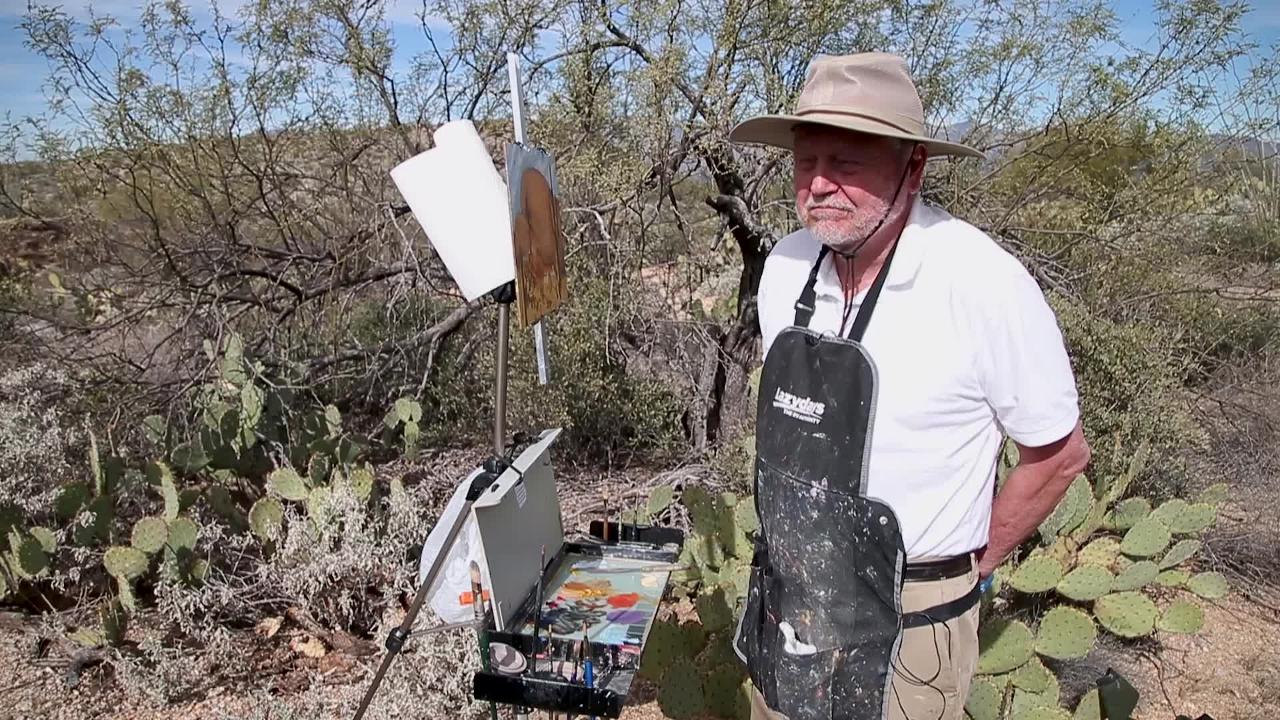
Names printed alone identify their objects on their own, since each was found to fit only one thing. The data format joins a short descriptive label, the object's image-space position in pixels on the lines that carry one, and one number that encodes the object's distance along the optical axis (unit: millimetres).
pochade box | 1594
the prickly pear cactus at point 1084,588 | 2777
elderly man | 1542
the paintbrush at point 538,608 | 1644
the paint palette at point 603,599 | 1737
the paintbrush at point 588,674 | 1604
